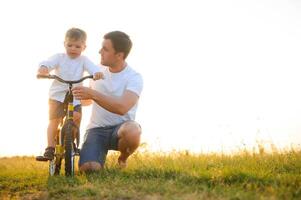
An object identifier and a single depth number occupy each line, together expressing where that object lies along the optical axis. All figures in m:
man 6.98
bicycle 6.57
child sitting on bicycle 7.23
